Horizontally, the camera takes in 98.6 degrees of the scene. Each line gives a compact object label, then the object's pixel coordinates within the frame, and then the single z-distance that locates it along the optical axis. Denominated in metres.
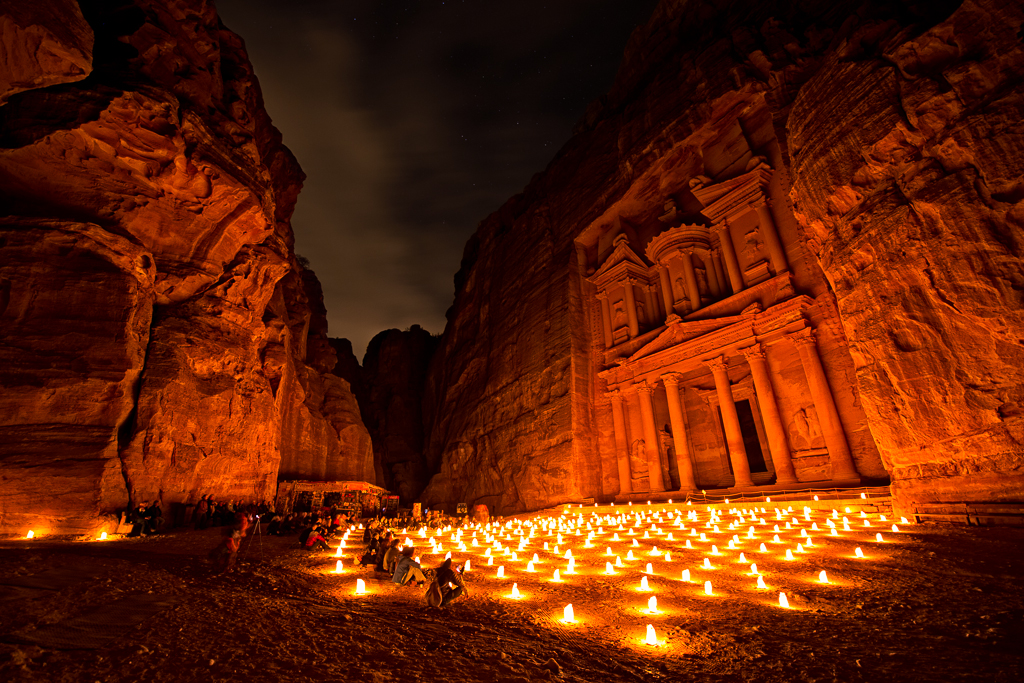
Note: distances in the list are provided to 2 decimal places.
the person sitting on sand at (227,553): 7.59
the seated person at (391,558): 7.93
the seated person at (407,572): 7.06
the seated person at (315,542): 10.49
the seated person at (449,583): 5.76
